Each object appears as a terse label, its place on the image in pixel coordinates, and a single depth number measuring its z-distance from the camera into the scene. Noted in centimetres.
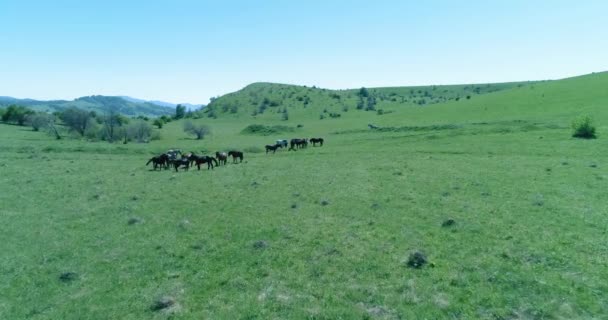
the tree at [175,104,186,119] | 15898
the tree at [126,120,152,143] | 7381
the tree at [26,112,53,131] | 8656
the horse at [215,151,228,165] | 3806
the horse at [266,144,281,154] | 4772
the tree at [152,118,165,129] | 11141
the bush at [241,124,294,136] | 8055
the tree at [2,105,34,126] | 10512
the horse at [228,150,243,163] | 3948
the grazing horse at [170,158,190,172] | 3363
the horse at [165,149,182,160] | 3641
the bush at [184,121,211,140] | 8049
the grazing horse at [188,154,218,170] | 3413
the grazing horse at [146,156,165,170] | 3431
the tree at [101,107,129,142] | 7275
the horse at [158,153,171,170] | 3462
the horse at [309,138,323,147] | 5417
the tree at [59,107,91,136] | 7650
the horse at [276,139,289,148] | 5128
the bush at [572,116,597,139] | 3962
